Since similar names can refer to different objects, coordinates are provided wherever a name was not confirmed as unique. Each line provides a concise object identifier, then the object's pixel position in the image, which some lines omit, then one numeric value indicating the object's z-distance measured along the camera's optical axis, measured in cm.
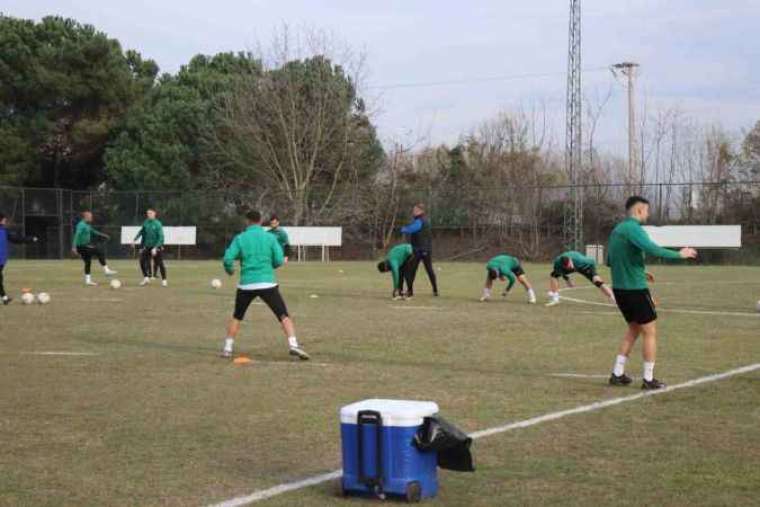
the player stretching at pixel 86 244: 2797
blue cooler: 609
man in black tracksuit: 2322
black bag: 611
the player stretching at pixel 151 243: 2806
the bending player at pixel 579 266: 1919
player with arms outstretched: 1033
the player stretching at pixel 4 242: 2200
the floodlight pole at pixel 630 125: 5294
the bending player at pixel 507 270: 2161
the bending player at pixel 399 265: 2312
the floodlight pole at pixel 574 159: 4469
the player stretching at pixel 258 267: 1295
